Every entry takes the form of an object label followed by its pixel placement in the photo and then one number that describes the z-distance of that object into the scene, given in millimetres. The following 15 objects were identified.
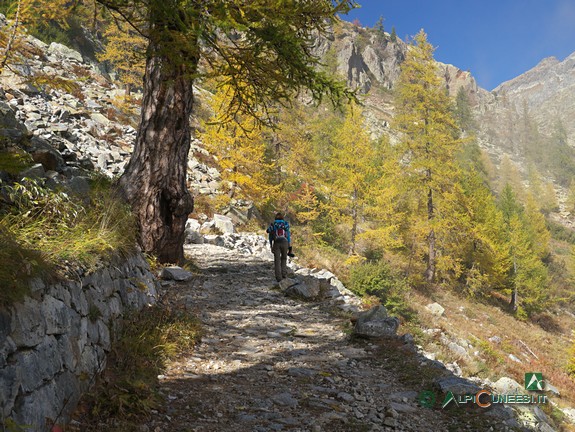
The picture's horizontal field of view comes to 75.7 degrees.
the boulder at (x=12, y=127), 6398
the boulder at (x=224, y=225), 15961
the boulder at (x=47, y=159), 6719
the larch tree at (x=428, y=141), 21625
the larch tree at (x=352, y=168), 19953
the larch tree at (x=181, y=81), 4277
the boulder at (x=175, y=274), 7796
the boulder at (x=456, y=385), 4320
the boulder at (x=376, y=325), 6301
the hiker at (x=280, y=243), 9539
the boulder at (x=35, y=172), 4891
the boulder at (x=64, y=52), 26700
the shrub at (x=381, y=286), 13219
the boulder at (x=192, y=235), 13519
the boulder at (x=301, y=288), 8859
